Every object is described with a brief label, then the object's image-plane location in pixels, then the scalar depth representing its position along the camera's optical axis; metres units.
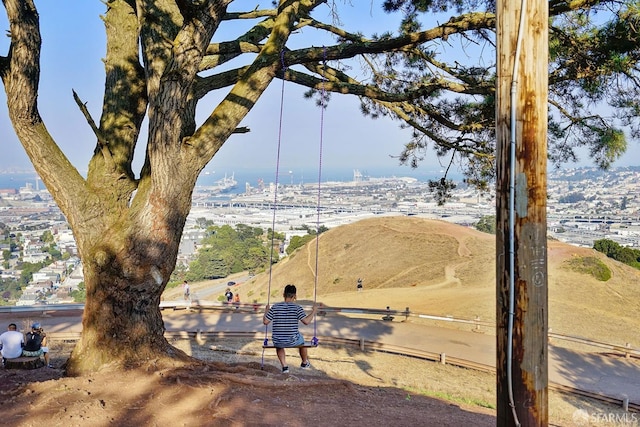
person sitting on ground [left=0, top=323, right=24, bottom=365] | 8.58
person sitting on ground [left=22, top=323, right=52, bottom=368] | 8.79
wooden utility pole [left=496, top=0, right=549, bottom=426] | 3.22
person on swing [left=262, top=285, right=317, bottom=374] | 7.18
